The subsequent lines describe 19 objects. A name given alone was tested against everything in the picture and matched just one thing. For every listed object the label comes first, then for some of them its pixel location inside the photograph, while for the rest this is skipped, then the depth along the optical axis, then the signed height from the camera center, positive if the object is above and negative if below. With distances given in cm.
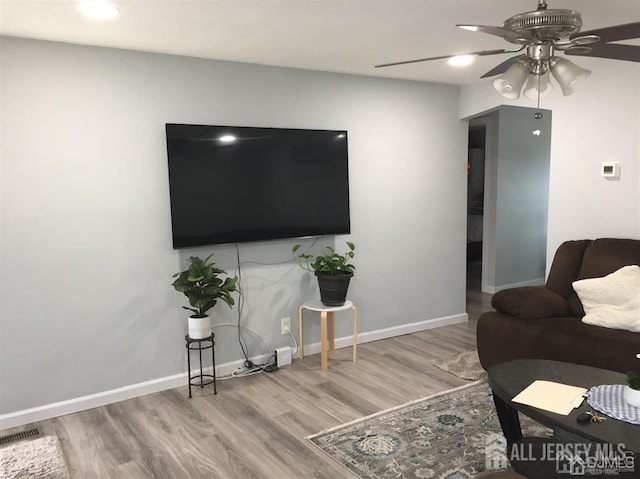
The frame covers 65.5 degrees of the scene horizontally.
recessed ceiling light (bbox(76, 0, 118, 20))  241 +92
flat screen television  343 +6
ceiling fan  185 +58
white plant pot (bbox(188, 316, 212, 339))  336 -91
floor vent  284 -139
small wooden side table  377 -108
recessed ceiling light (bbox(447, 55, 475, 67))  355 +93
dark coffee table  182 -90
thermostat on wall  364 +11
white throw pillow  302 -71
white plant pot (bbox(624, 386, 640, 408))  194 -83
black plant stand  339 -114
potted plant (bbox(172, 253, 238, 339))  328 -64
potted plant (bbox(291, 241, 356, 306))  380 -65
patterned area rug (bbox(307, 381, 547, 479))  248 -138
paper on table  201 -88
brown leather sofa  291 -89
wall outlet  402 -108
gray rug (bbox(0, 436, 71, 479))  251 -139
